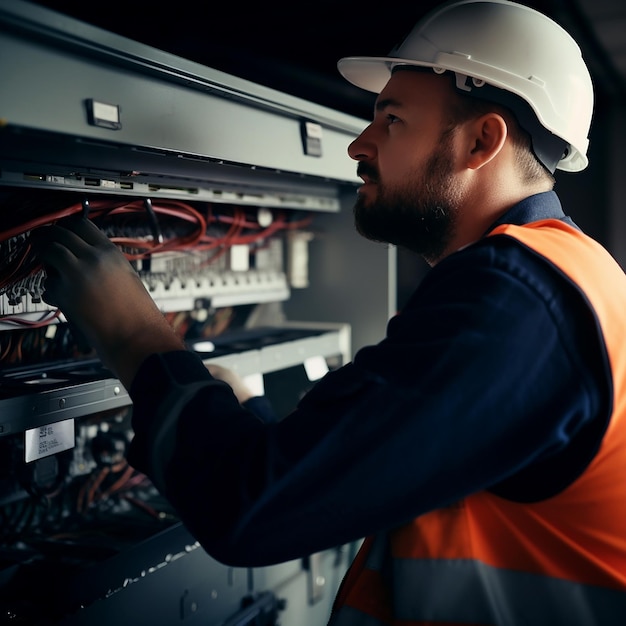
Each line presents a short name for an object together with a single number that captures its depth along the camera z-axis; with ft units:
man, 2.47
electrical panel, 3.15
